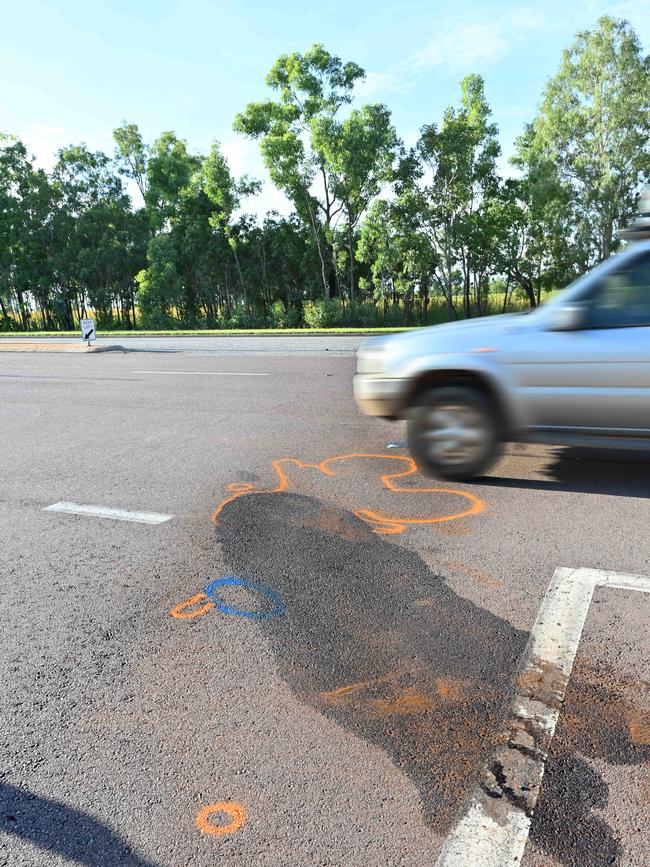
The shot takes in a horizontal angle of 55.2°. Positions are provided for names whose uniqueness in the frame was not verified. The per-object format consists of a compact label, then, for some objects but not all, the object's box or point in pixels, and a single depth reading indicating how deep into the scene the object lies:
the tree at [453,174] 35.22
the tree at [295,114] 35.12
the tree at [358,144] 33.69
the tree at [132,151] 53.88
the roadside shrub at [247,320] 41.44
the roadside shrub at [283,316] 39.72
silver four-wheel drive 4.89
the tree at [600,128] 34.78
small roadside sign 24.22
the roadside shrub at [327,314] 35.62
